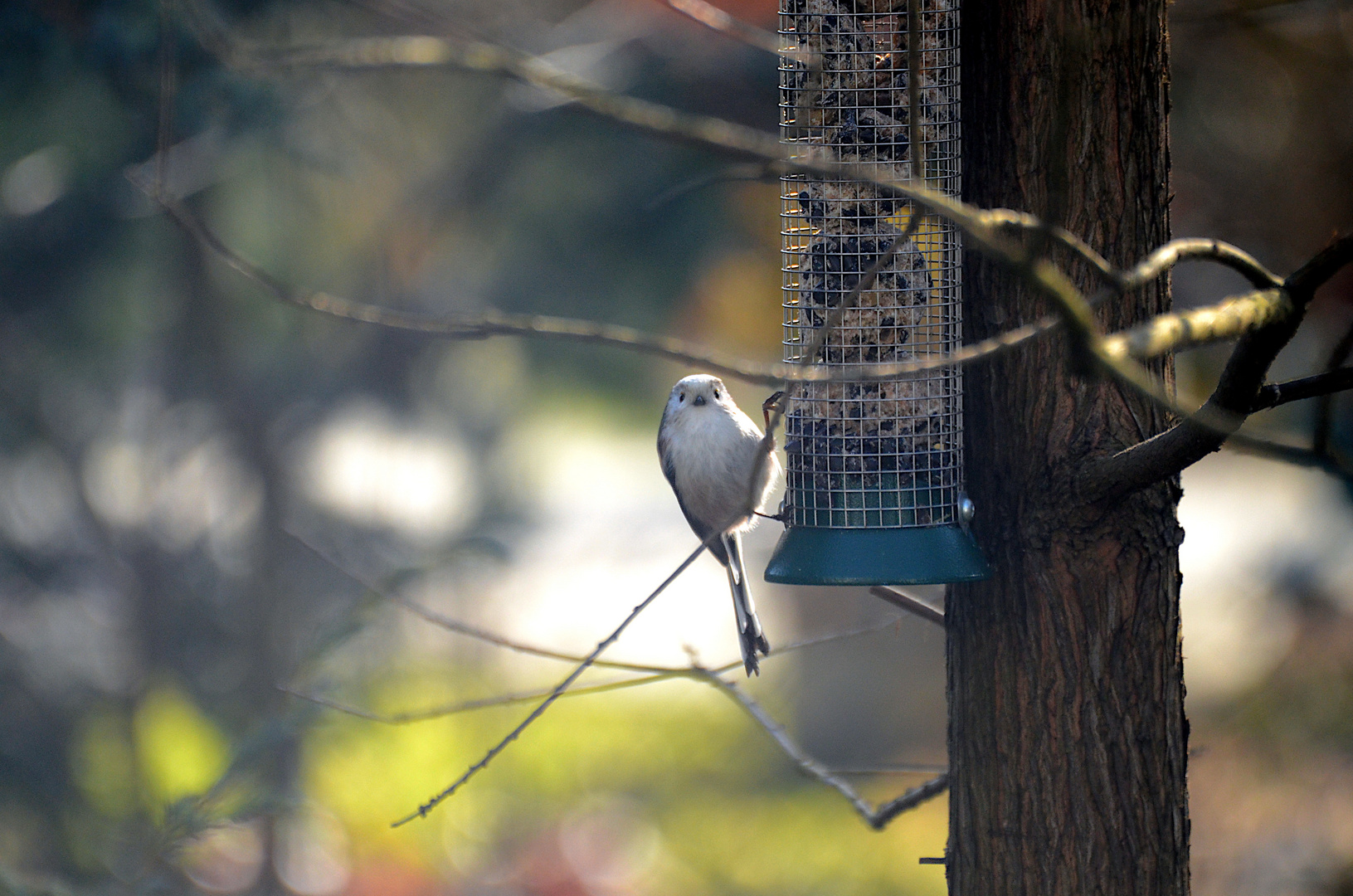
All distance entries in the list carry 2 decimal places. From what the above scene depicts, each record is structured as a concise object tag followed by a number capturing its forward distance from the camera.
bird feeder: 8.42
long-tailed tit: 8.63
